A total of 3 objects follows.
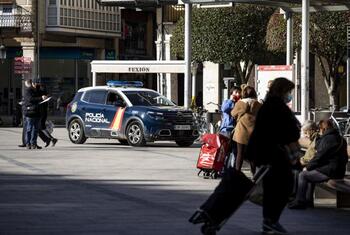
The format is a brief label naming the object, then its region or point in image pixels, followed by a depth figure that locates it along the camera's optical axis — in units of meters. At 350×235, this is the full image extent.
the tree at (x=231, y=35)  50.00
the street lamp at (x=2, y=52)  53.72
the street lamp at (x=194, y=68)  49.76
